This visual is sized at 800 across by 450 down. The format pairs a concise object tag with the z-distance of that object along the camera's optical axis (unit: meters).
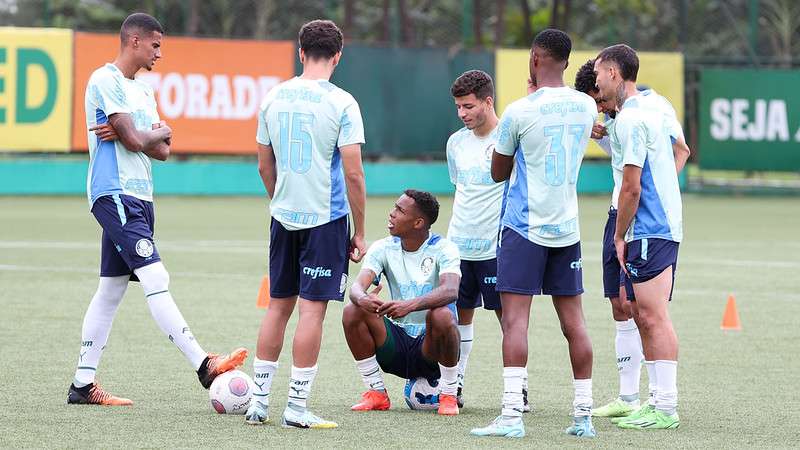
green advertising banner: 58.87
